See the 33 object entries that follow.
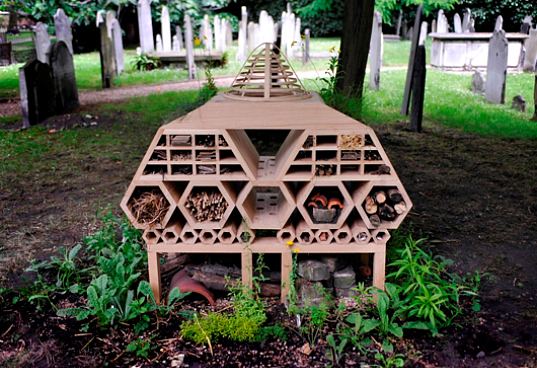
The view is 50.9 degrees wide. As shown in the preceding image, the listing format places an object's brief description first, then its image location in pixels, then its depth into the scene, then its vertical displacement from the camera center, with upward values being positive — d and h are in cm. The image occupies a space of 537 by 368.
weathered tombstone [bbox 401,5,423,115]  947 -48
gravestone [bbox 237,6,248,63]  1684 -19
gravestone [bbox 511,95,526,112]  1004 -121
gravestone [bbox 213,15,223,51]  1794 +5
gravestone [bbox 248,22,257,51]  1739 -2
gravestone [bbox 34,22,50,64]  1301 -5
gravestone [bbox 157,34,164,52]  1719 -23
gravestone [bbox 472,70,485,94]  1182 -101
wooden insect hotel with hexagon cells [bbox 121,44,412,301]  331 -92
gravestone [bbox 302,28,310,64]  1673 -37
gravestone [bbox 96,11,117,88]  1193 -41
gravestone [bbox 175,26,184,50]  1781 -9
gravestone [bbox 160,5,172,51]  1684 +15
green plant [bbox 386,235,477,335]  320 -150
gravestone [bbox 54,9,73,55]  1306 +22
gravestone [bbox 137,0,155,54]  1602 +23
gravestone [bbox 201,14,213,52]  1745 +18
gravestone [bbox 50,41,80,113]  927 -67
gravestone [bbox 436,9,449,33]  1870 +29
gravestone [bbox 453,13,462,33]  1769 +30
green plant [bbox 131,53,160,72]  1552 -71
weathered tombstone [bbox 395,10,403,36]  2707 +56
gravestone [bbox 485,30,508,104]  1056 -63
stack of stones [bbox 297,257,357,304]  355 -150
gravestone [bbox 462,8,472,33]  1780 +37
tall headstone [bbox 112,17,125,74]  1389 -24
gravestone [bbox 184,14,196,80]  1347 -36
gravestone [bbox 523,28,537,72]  1512 -51
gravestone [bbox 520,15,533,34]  1652 +21
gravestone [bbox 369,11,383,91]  1159 -38
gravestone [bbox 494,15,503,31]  1390 +26
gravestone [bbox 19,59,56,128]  833 -82
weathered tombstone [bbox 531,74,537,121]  911 -118
